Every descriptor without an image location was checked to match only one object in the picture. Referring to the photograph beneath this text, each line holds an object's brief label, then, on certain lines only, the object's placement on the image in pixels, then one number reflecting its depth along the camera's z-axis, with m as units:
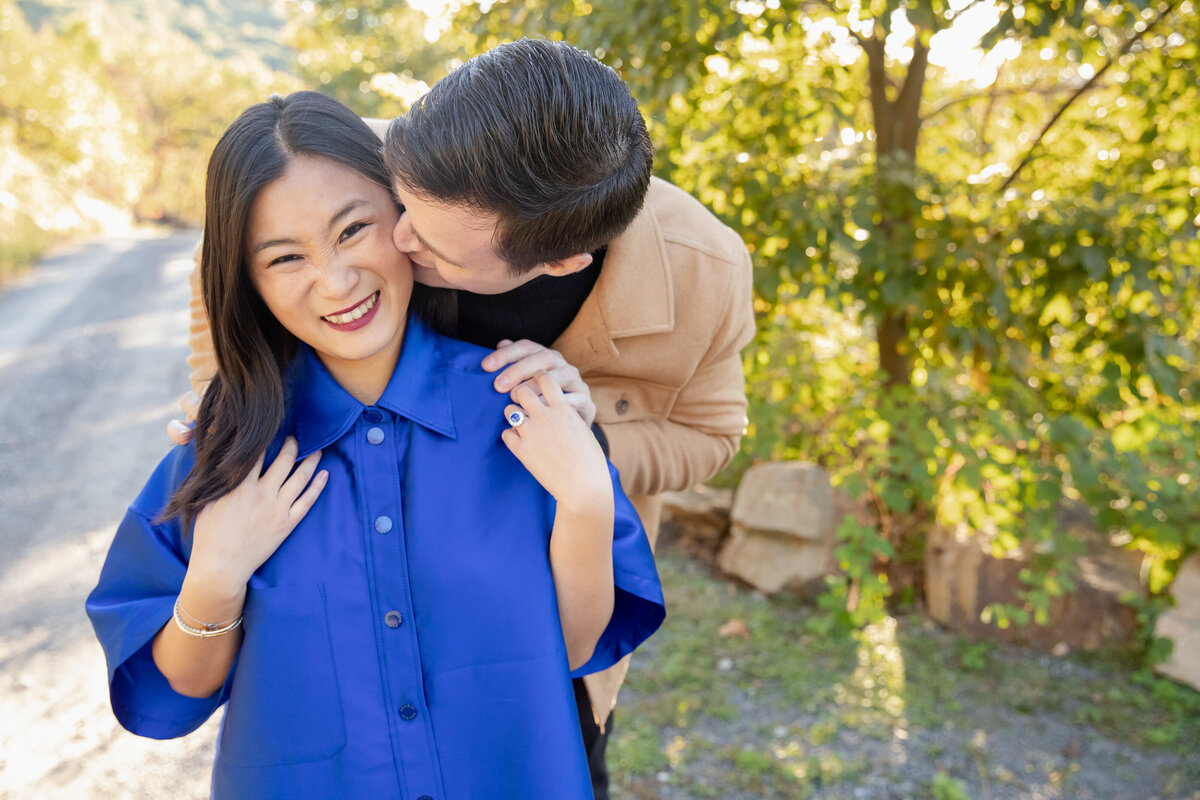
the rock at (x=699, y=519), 4.55
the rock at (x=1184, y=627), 3.37
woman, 1.25
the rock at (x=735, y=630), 3.88
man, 1.16
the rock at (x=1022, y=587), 3.60
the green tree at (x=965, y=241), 2.85
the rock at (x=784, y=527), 4.10
